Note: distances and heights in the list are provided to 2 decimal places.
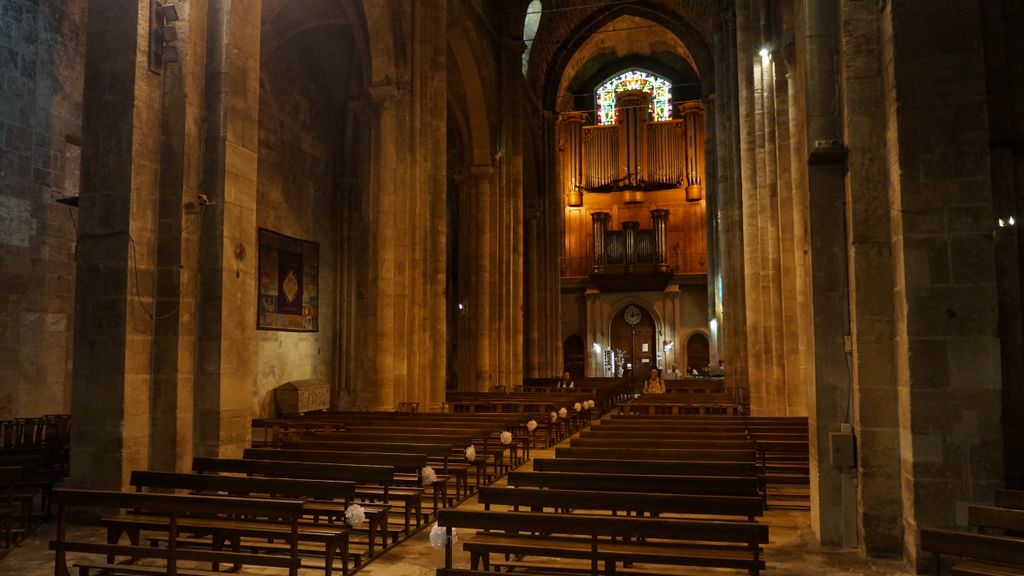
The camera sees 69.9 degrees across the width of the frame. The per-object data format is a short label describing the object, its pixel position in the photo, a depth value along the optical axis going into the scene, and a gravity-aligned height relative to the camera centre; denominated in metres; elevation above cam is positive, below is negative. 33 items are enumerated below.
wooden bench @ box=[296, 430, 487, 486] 8.90 -1.00
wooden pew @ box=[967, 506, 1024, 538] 4.27 -0.98
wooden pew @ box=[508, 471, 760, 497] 5.75 -1.01
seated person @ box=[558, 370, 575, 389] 22.84 -0.80
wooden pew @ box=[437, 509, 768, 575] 4.21 -1.09
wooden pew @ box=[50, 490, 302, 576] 4.65 -1.16
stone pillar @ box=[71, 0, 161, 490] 7.61 +1.14
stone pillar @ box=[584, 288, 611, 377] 35.09 +0.83
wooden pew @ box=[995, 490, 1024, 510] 4.78 -0.95
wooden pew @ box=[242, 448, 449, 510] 7.22 -1.01
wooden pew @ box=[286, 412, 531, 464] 10.56 -0.95
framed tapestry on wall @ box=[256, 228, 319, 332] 18.09 +1.96
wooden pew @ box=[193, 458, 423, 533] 6.41 -1.03
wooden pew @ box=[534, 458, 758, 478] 6.68 -1.02
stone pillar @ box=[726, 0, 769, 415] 14.18 +3.13
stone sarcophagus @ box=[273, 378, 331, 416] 18.36 -0.96
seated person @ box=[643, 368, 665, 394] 20.34 -0.81
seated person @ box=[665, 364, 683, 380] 29.85 -0.74
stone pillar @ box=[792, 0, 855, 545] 6.27 +0.67
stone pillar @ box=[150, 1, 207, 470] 8.00 +1.19
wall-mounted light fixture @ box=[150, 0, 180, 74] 8.16 +3.64
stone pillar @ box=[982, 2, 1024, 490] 5.69 +1.37
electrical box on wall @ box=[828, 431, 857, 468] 6.04 -0.78
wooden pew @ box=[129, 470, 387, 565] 5.51 -0.99
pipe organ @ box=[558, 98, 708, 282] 34.50 +8.11
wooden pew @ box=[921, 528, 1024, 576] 3.60 -0.98
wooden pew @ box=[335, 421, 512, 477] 9.57 -0.99
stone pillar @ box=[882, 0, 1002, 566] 5.29 +0.62
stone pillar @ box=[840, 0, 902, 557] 5.79 +0.53
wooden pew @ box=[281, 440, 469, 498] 8.27 -1.02
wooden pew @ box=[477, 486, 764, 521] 4.92 -1.00
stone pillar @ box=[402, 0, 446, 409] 16.44 +3.42
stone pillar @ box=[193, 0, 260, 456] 8.29 +1.41
